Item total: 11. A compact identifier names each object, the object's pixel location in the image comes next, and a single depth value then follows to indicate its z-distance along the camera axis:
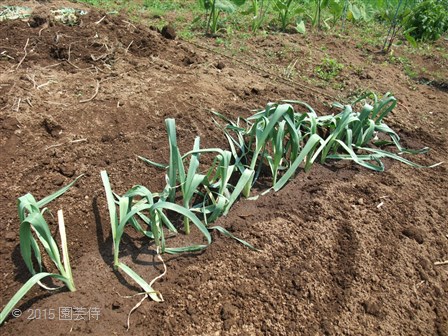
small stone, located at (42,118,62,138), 2.62
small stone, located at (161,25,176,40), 4.25
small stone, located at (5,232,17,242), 1.88
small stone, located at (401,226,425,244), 2.22
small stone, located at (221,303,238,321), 1.69
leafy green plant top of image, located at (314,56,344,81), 3.96
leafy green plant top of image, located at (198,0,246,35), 4.57
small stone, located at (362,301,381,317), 1.83
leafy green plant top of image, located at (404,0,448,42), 5.80
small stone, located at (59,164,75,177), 2.28
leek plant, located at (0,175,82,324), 1.47
